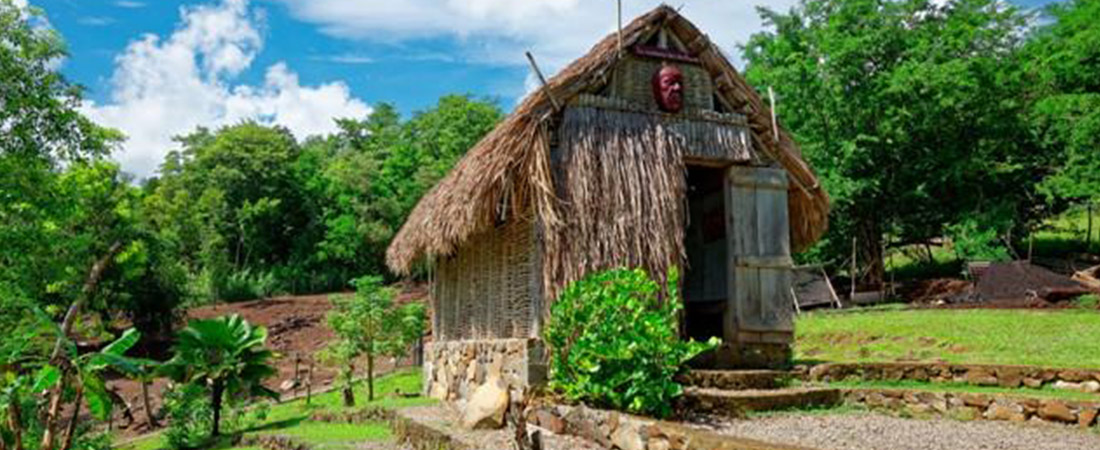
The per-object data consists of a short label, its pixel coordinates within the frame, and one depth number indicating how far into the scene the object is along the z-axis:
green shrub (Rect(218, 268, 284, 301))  34.72
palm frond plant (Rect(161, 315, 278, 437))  14.28
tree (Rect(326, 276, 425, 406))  14.17
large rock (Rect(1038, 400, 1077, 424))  6.77
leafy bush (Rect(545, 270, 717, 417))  6.98
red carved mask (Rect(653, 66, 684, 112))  9.56
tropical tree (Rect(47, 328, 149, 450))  5.20
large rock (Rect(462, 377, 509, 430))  8.15
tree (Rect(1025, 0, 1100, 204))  19.81
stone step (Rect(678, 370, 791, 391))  8.14
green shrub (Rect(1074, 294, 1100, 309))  14.70
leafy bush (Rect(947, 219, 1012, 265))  21.55
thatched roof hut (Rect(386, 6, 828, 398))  8.75
